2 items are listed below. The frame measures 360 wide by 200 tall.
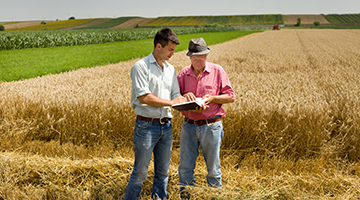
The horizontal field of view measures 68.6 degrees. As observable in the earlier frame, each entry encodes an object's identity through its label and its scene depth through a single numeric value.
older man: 3.01
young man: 2.70
